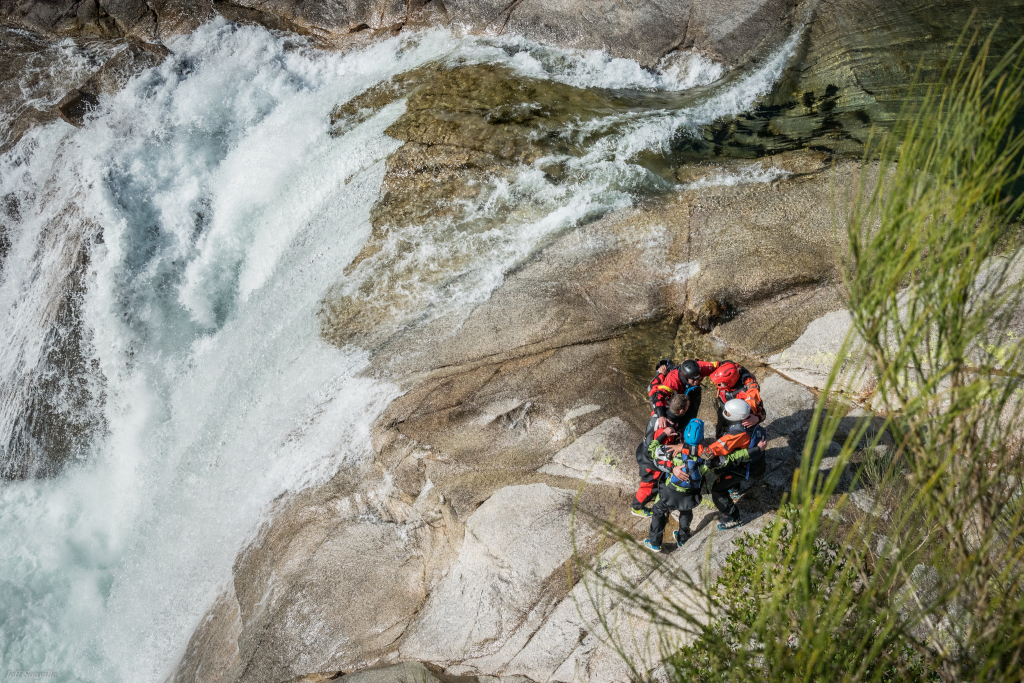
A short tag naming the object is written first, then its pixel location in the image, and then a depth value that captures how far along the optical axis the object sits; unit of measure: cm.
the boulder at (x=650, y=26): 1090
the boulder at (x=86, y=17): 1153
